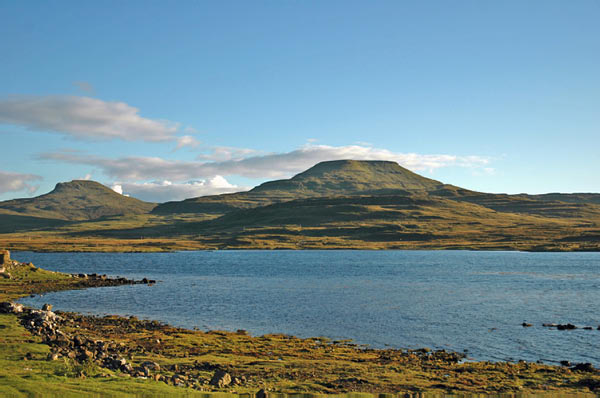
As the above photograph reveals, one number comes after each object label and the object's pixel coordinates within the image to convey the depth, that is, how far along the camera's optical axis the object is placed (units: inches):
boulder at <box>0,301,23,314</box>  1859.0
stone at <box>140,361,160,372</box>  1230.1
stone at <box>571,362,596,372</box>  1417.3
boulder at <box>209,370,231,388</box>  1119.6
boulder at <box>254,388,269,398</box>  1044.7
